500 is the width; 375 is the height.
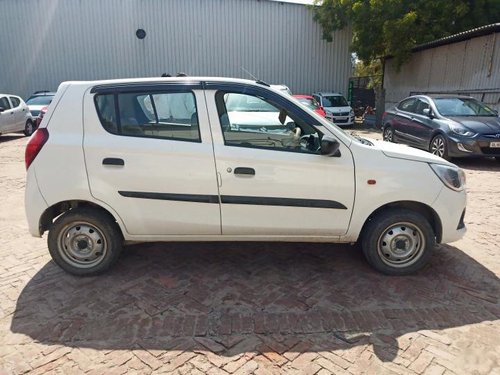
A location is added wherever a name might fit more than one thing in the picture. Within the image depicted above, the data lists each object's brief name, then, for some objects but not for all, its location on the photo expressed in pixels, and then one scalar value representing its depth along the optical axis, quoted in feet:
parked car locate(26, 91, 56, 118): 50.54
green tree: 53.47
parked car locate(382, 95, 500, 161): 27.37
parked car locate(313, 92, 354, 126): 57.47
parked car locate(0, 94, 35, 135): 42.78
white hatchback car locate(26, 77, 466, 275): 10.92
